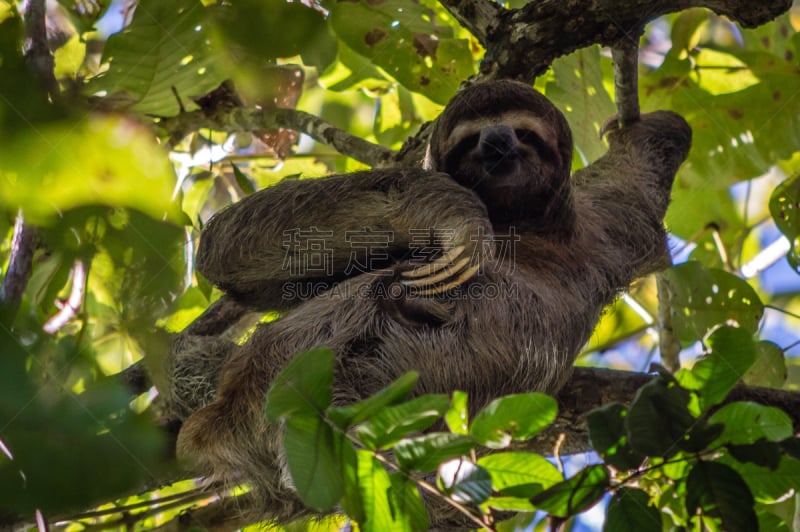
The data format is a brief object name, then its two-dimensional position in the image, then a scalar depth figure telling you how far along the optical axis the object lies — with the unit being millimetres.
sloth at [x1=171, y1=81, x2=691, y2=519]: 8609
